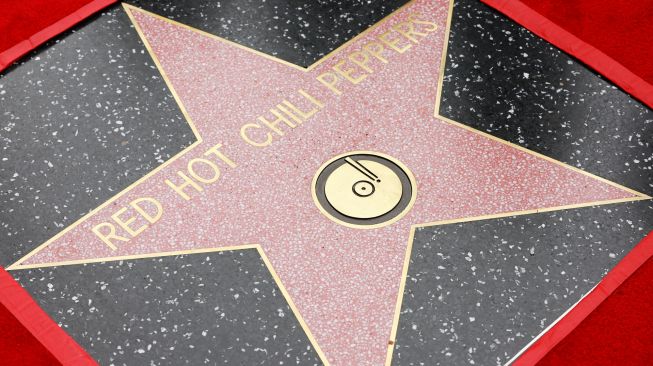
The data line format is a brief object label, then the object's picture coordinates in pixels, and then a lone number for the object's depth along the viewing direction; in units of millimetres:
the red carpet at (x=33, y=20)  2396
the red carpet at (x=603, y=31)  2359
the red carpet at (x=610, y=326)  1820
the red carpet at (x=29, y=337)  1812
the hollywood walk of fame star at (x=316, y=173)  1936
